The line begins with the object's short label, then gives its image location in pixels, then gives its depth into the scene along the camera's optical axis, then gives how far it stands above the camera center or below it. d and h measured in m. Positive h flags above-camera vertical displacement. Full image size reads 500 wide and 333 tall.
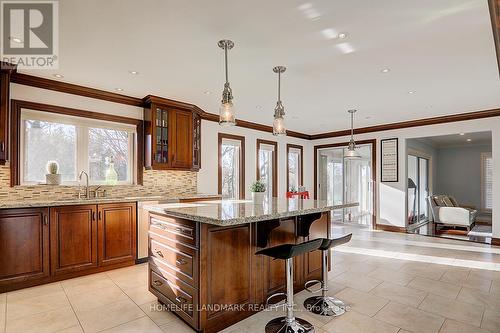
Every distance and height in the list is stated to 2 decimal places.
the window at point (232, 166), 6.08 +0.00
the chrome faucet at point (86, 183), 3.95 -0.25
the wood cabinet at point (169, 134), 4.45 +0.54
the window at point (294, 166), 7.52 +0.00
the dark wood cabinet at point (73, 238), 3.28 -0.88
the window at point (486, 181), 8.58 -0.48
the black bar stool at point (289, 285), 2.09 -0.96
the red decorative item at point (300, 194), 5.00 -0.54
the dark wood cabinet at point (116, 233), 3.62 -0.90
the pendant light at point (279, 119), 3.21 +0.55
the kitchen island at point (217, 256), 2.11 -0.76
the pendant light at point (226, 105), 2.72 +0.60
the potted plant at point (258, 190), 3.34 -0.29
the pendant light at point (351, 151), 5.25 +0.29
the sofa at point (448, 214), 6.54 -1.18
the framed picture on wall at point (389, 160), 6.48 +0.14
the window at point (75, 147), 3.69 +0.28
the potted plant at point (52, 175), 3.70 -0.11
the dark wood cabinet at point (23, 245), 2.98 -0.88
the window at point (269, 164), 6.87 +0.04
